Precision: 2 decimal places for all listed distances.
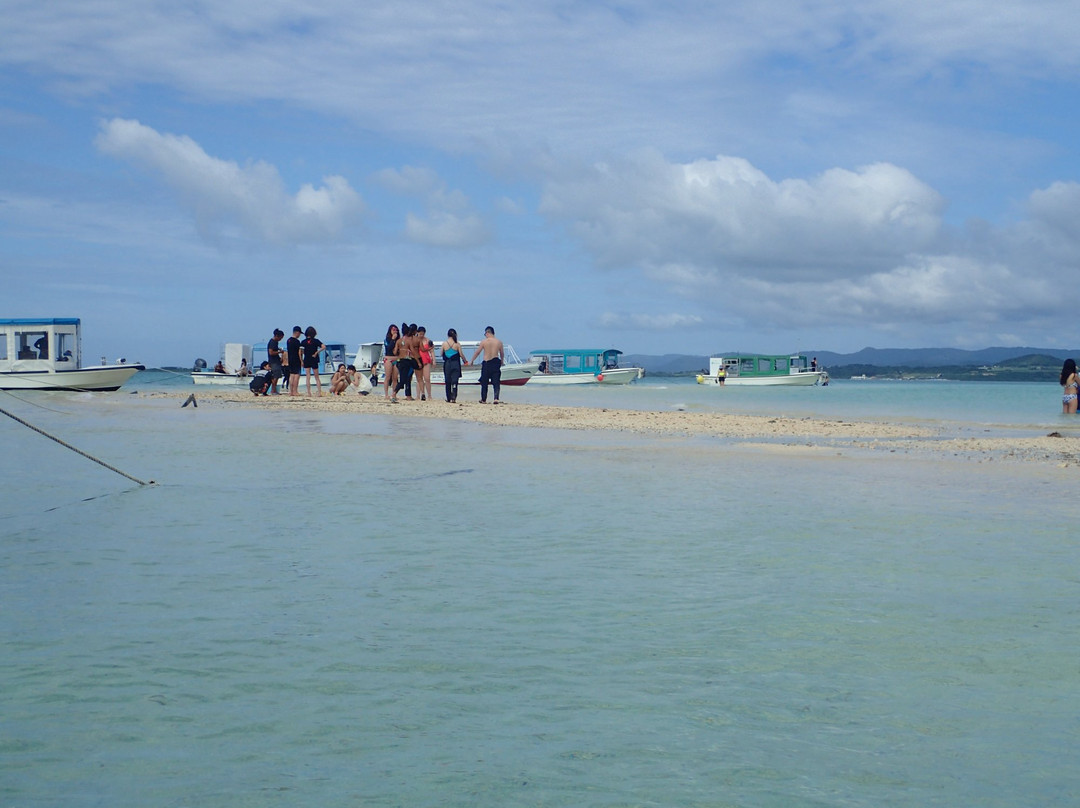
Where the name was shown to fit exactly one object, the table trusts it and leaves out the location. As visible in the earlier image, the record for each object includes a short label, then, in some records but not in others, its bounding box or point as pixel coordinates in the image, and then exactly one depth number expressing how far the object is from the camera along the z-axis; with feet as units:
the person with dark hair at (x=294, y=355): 93.91
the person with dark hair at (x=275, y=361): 103.24
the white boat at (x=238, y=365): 162.81
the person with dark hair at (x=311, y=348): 91.86
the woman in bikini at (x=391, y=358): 88.61
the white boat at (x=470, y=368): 172.76
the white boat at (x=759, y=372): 238.68
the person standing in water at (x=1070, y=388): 89.40
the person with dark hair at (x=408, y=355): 87.34
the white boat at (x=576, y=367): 213.66
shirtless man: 86.17
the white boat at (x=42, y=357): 118.93
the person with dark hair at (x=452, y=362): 85.97
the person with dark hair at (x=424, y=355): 88.12
